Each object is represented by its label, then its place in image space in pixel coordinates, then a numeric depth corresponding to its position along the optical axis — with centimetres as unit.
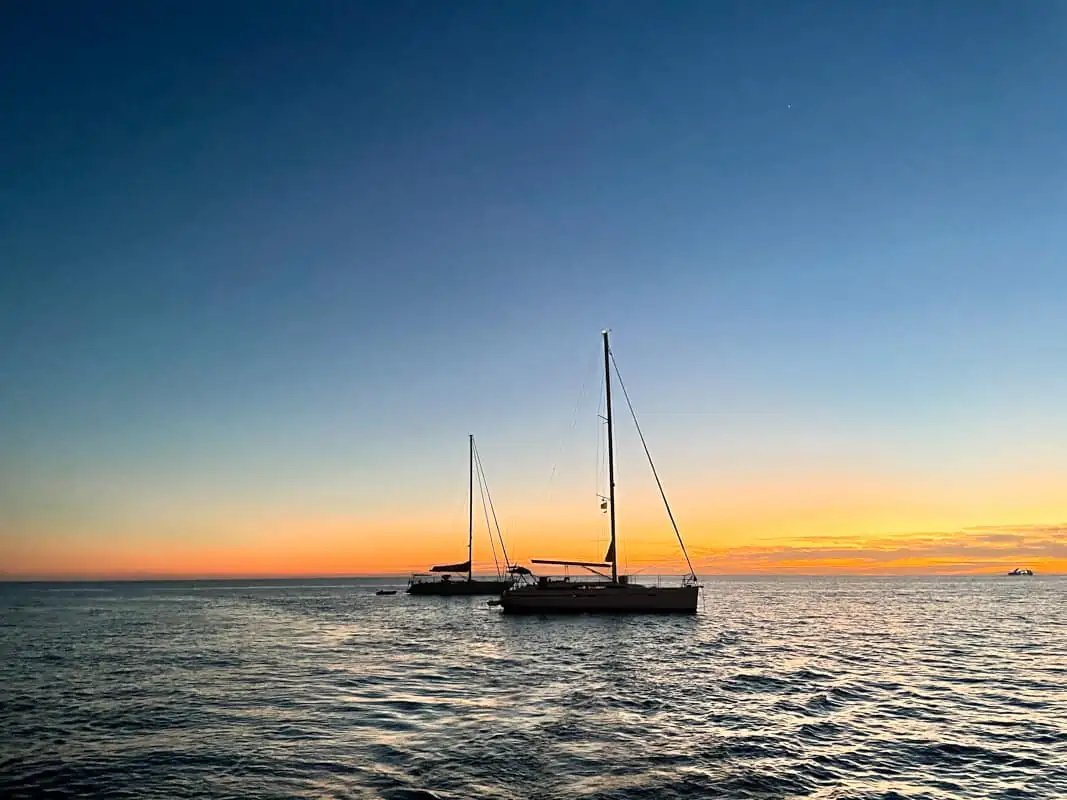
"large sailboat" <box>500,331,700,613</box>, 6338
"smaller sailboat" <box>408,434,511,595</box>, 11169
